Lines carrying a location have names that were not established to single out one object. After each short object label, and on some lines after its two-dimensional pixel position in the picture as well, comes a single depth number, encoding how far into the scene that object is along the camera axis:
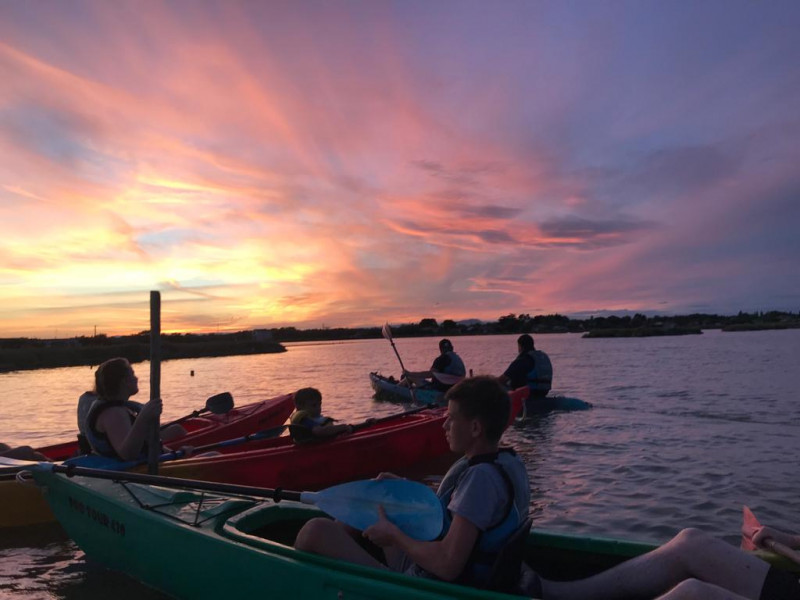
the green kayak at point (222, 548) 2.97
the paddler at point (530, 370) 13.43
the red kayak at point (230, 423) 8.12
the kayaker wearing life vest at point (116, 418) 5.60
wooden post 5.31
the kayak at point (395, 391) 15.65
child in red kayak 6.95
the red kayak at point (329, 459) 6.72
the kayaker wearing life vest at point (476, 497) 2.51
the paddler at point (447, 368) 13.52
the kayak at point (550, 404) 13.84
